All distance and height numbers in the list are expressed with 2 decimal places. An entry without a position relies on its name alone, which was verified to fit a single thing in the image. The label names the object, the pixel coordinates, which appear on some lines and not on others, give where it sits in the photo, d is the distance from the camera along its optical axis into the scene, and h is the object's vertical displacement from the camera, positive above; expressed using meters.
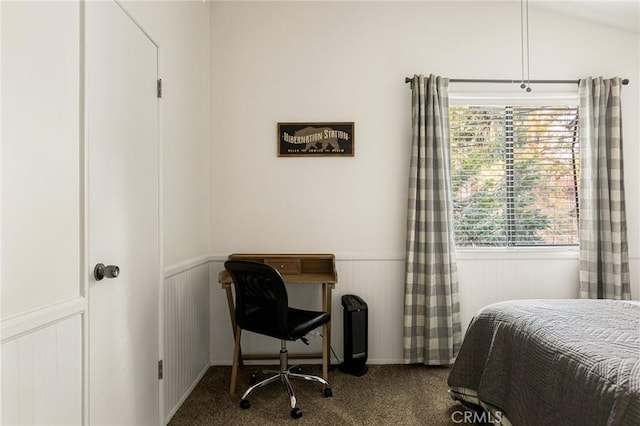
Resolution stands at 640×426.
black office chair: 2.05 -0.62
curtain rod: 2.81 +1.09
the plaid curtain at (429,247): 2.66 -0.25
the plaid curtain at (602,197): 2.66 +0.13
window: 2.92 +0.34
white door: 1.39 +0.01
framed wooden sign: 2.80 +0.61
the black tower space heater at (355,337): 2.54 -0.90
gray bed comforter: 1.10 -0.57
